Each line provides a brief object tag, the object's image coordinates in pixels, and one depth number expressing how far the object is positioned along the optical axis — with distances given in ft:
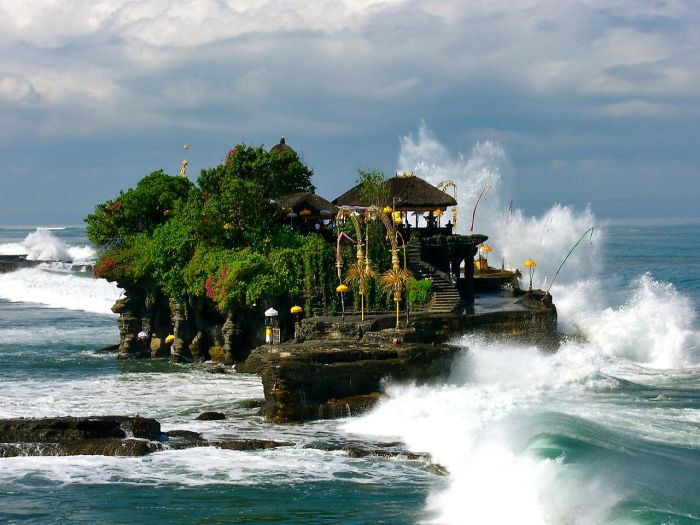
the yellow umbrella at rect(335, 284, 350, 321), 118.01
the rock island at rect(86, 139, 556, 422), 101.24
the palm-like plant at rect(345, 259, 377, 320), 120.37
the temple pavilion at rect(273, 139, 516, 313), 142.20
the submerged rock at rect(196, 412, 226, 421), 94.63
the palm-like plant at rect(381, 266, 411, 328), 114.44
